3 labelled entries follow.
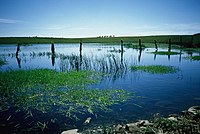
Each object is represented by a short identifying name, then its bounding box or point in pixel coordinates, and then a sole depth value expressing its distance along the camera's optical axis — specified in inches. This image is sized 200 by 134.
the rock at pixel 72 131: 282.8
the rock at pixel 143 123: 289.4
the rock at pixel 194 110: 329.3
